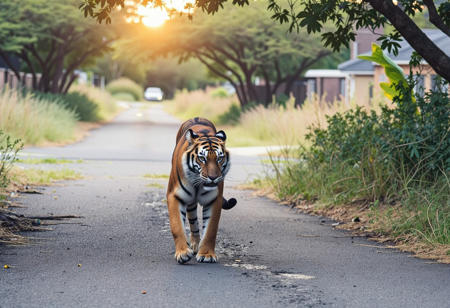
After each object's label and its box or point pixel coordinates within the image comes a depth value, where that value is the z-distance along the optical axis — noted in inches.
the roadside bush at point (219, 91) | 3123.3
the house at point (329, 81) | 1939.0
